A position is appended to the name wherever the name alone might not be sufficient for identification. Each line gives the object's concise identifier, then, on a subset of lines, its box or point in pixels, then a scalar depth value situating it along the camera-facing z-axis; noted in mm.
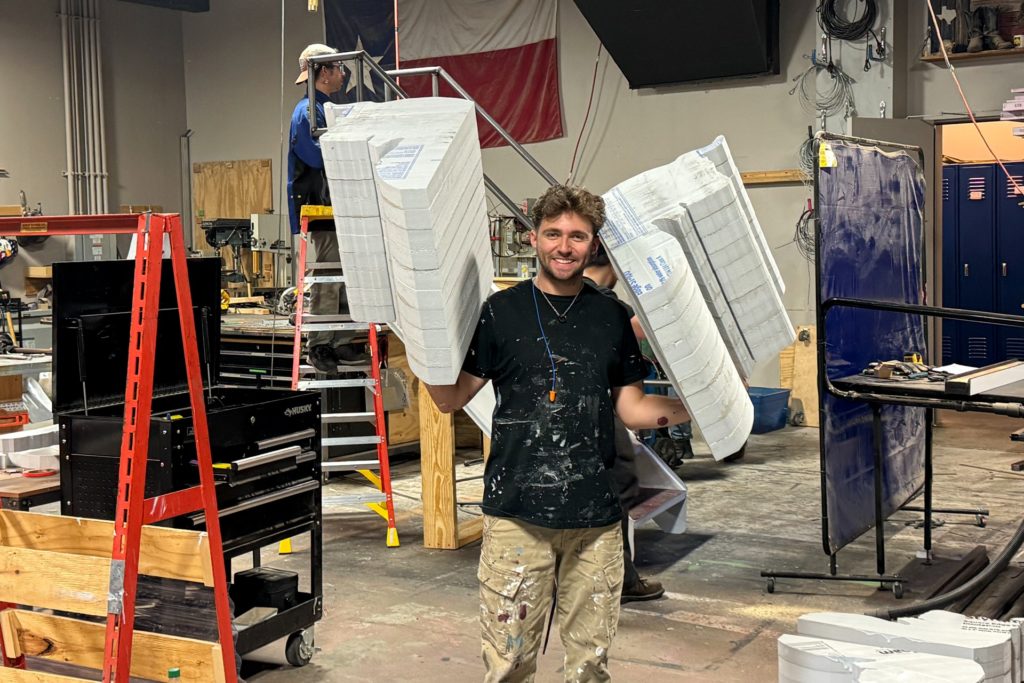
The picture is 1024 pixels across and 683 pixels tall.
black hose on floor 3824
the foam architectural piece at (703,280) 2482
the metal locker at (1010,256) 9891
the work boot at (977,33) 8070
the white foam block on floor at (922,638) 3074
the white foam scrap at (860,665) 2826
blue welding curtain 4484
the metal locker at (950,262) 10148
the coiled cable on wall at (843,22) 8469
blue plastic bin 8359
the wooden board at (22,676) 2904
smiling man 2594
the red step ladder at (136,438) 2678
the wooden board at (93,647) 2869
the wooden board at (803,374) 8656
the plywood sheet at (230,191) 12297
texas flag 10211
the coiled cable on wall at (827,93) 8641
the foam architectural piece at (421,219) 2475
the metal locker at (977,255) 10000
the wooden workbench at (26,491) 3199
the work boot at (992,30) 8023
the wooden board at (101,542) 2855
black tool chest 3154
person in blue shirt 5289
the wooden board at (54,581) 2807
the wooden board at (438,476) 5090
